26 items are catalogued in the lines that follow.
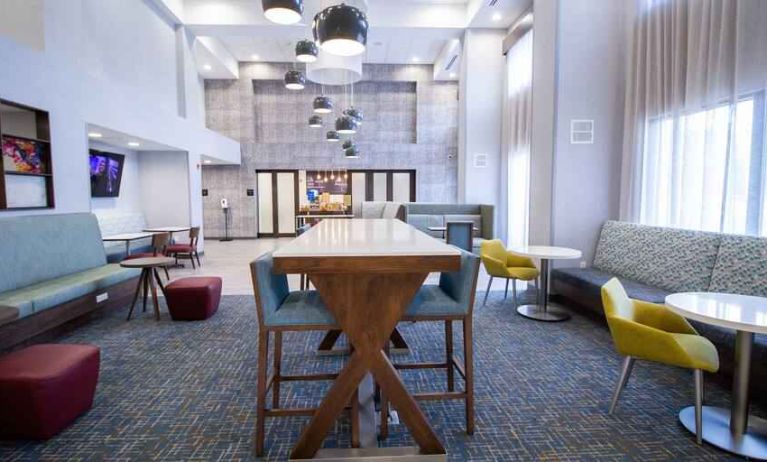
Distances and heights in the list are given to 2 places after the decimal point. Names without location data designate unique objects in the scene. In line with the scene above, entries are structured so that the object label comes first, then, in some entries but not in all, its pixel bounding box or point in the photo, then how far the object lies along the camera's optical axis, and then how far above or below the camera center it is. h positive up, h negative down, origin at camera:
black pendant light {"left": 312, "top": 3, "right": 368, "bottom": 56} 2.81 +1.19
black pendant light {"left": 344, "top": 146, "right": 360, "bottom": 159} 11.16 +1.22
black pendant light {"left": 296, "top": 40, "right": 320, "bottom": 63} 5.13 +1.85
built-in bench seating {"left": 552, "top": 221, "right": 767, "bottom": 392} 3.04 -0.69
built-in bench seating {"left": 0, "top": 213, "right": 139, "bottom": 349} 3.59 -0.85
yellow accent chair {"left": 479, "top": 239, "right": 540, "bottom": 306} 4.75 -0.85
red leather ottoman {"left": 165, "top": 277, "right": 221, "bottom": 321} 4.50 -1.16
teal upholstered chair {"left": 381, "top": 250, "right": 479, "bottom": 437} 2.22 -0.63
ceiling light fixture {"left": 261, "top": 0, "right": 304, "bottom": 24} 3.37 +1.57
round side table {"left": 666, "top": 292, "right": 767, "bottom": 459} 2.11 -0.99
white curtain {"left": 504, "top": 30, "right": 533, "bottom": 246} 7.76 +1.25
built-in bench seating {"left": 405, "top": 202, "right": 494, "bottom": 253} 8.81 -0.44
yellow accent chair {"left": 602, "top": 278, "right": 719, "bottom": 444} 2.25 -0.86
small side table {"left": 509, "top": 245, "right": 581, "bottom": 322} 4.32 -0.95
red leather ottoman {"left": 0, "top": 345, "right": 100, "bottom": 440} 2.25 -1.11
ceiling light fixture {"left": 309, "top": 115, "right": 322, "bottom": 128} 10.55 +1.93
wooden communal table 1.75 -0.48
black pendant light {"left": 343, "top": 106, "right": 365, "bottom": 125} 9.59 +1.95
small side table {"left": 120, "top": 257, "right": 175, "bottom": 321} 4.60 -0.88
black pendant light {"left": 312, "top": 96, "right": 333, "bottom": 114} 7.75 +1.75
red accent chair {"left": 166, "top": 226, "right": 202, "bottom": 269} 7.71 -0.98
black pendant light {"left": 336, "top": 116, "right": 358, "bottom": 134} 8.08 +1.42
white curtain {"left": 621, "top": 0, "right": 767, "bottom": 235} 3.42 +0.77
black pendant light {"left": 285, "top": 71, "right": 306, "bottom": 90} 7.01 +2.02
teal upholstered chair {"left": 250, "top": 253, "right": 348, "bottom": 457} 2.07 -0.64
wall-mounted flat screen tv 7.29 +0.44
